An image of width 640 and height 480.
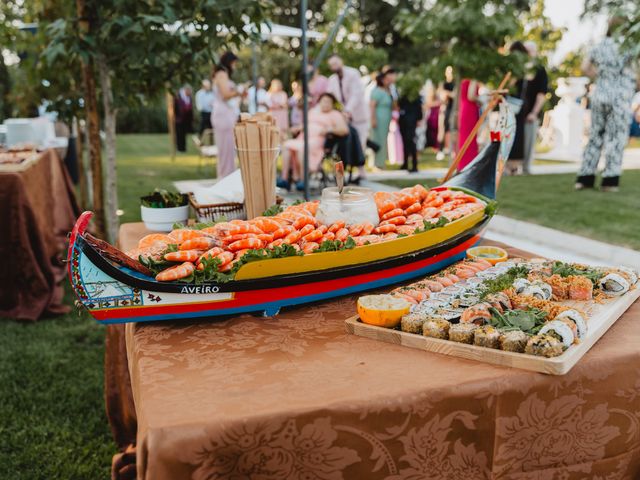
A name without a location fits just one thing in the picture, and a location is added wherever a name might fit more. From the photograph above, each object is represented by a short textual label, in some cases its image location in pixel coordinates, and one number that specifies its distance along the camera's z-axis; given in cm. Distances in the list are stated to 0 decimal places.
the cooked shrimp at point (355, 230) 180
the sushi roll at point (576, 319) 134
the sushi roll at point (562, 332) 128
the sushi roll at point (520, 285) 157
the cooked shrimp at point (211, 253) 152
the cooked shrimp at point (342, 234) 172
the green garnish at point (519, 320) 135
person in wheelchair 778
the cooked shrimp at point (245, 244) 163
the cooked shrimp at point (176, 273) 147
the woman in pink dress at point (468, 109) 798
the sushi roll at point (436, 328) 135
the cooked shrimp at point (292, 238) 168
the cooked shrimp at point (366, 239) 171
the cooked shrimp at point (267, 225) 178
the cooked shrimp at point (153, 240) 165
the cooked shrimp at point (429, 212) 200
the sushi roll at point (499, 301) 145
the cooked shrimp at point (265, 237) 168
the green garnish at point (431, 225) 183
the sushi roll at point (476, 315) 138
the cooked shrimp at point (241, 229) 174
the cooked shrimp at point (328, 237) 169
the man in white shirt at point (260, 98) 1184
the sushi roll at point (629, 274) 170
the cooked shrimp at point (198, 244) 159
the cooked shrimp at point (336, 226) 178
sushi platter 127
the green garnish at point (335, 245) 163
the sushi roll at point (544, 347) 124
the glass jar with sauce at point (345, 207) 186
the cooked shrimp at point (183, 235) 165
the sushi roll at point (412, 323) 140
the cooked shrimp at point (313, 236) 169
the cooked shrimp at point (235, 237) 168
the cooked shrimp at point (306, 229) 174
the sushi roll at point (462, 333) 132
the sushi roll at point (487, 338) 129
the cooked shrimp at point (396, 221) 194
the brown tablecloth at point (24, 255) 373
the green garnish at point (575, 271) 168
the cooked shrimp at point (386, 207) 205
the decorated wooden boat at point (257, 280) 141
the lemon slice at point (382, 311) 143
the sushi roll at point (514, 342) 127
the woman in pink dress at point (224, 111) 742
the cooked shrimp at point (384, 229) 185
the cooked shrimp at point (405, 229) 183
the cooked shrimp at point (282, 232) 172
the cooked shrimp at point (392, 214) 200
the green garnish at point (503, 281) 156
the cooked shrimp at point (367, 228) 182
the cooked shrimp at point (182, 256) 152
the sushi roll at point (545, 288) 155
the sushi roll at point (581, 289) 158
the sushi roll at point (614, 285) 163
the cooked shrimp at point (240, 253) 156
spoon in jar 168
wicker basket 224
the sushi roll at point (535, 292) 153
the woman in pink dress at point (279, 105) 1037
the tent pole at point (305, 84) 576
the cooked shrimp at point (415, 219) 194
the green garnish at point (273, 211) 210
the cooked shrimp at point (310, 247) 163
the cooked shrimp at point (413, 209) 206
